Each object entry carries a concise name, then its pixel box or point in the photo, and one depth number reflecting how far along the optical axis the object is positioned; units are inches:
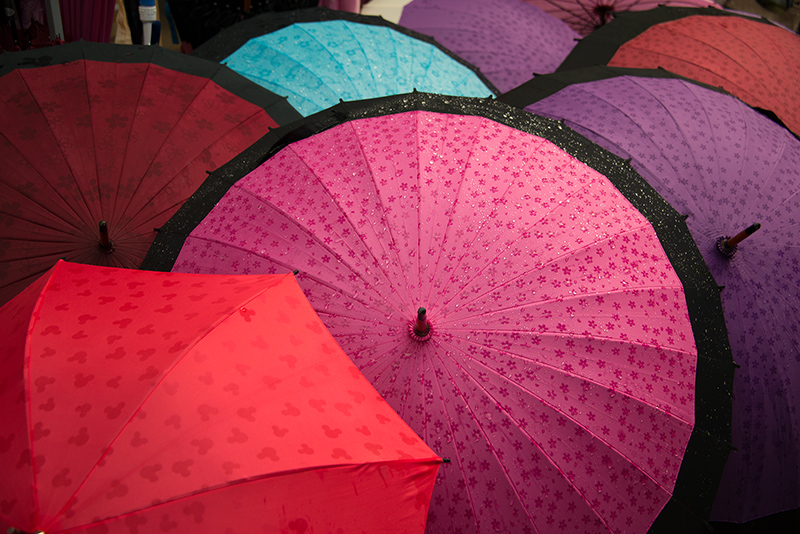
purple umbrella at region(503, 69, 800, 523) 89.6
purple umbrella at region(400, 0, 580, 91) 155.6
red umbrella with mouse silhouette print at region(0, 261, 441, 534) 48.4
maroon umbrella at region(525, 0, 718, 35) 186.4
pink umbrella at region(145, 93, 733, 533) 67.7
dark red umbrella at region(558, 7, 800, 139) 128.1
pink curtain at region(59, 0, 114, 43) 143.7
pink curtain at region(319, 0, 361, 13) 181.0
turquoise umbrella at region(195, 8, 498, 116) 120.1
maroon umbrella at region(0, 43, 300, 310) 86.0
